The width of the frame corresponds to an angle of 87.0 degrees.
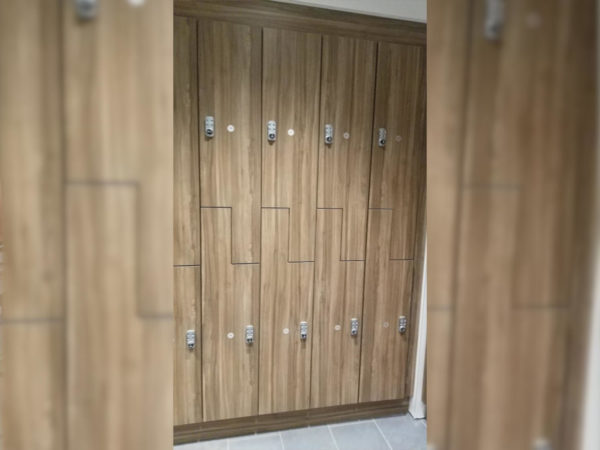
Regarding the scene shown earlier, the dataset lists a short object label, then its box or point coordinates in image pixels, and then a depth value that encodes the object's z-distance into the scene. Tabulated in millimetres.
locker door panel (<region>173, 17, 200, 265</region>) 1798
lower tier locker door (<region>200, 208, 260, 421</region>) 1962
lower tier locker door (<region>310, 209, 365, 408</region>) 2109
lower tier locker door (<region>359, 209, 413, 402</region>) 2186
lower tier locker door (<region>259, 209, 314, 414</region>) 2039
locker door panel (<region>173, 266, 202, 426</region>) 1947
